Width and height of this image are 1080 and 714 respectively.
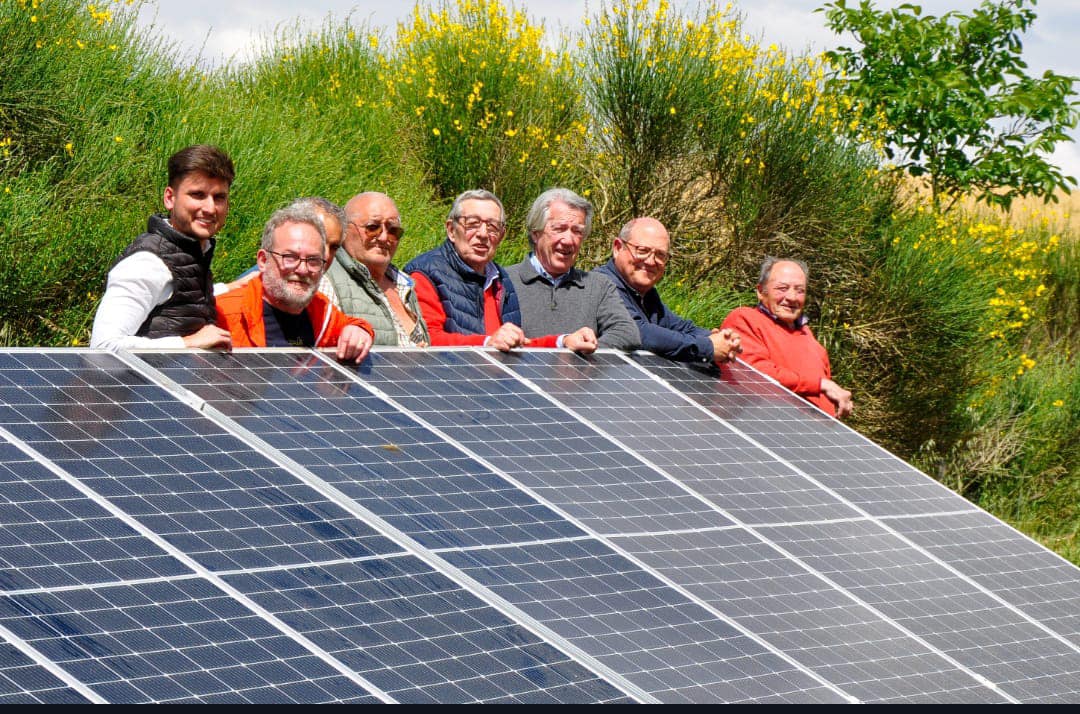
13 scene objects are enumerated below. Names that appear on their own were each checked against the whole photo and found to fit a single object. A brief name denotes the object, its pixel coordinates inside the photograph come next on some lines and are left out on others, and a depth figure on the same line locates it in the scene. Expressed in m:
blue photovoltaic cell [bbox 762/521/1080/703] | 5.93
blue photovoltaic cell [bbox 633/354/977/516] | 7.80
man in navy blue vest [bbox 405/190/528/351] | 8.76
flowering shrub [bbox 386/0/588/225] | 18.66
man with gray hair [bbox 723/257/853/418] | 9.78
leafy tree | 19.50
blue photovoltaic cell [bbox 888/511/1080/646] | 6.87
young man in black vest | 6.76
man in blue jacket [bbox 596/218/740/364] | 8.88
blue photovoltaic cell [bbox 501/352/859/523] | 7.05
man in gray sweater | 9.02
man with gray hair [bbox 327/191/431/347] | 8.14
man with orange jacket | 6.92
